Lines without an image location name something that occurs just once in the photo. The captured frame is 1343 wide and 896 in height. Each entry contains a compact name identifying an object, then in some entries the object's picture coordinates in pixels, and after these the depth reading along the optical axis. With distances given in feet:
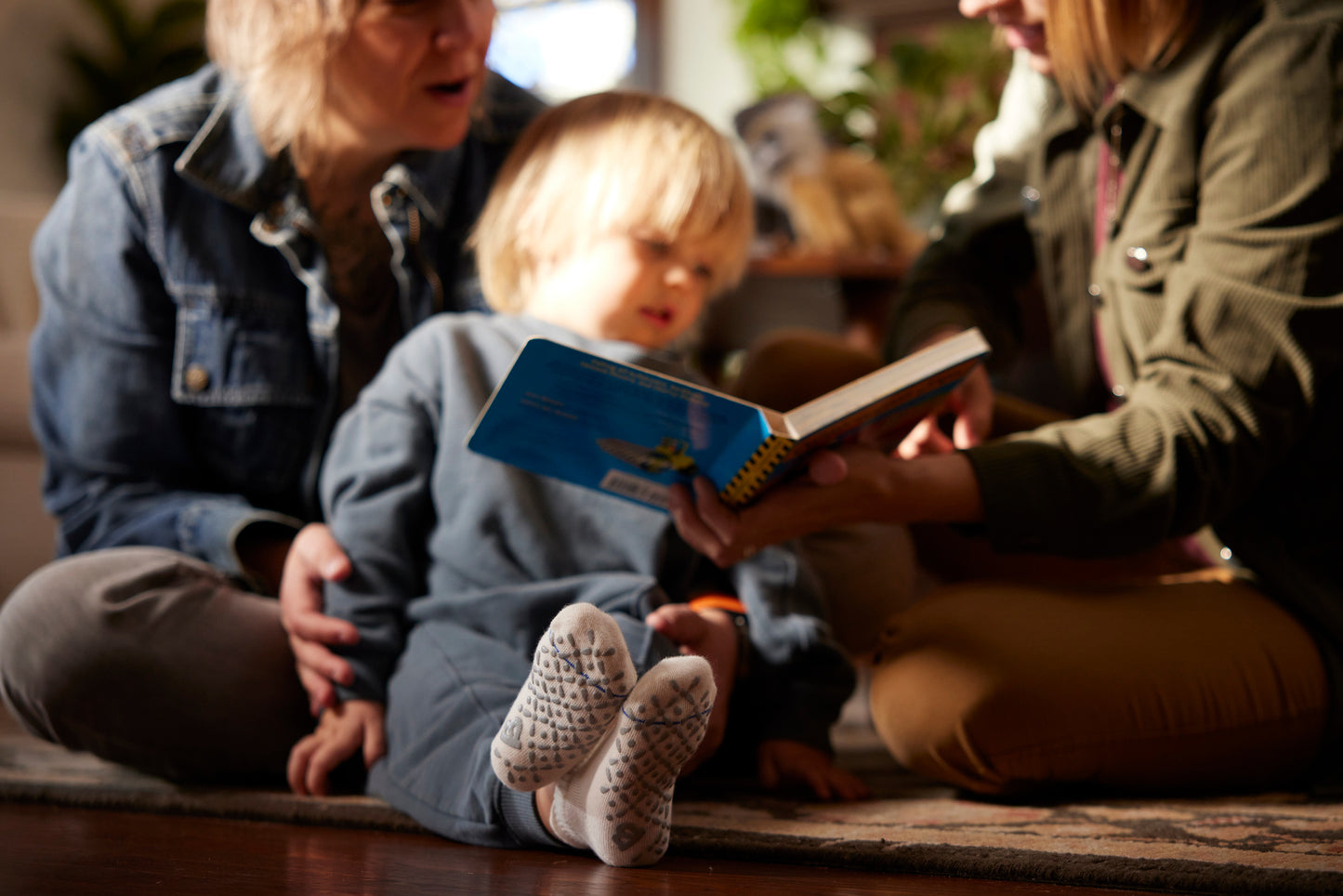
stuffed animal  8.11
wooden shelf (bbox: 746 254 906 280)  7.86
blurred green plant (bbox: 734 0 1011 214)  9.11
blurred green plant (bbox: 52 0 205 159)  11.87
